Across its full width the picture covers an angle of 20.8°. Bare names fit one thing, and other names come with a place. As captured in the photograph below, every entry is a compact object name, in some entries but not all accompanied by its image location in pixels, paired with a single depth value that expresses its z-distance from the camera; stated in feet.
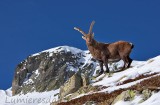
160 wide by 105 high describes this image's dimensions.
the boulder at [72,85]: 116.16
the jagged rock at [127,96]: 57.62
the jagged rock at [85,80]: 113.25
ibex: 114.83
